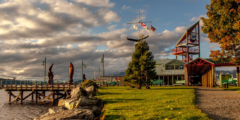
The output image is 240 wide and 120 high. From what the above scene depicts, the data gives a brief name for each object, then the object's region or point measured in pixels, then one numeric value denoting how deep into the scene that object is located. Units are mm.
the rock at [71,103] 12672
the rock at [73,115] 8867
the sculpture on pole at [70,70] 34662
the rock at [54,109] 12542
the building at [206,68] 32531
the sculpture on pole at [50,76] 35756
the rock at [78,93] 15484
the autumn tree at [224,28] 20953
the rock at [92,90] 20344
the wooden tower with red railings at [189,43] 48844
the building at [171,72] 44469
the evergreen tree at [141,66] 27109
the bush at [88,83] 28650
